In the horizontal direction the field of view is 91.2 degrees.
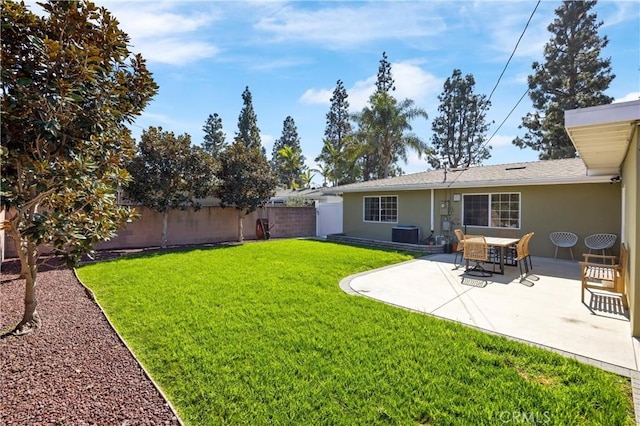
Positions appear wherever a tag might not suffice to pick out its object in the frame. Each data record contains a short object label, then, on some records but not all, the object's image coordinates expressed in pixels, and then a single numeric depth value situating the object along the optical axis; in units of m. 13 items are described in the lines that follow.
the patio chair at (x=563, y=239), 9.48
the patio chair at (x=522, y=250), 7.44
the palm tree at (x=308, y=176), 33.16
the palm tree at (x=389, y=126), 22.84
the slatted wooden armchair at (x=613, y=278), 5.40
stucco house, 4.24
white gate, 18.70
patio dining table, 7.55
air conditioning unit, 12.99
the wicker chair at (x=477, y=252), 7.44
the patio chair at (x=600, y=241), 8.82
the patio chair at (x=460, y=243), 8.25
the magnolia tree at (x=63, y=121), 3.35
